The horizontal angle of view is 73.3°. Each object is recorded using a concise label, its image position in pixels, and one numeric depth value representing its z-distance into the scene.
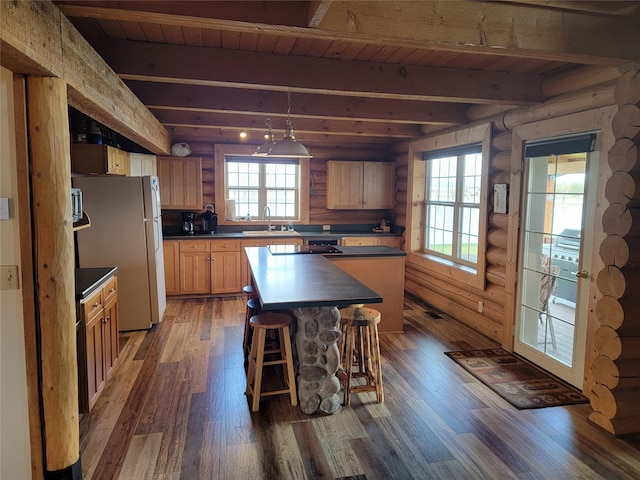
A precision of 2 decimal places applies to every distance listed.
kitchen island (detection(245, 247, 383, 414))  2.76
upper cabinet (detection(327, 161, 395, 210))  6.61
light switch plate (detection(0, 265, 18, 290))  1.98
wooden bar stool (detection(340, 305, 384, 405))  3.07
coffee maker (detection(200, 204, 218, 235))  6.25
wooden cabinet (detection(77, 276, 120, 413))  2.76
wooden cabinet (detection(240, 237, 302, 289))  6.04
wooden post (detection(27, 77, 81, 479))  2.01
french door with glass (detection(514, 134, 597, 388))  3.21
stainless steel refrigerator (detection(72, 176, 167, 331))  4.27
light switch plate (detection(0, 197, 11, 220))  1.93
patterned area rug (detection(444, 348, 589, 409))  3.11
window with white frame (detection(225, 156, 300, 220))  6.64
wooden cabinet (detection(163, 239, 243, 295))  5.85
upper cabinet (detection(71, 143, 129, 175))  3.97
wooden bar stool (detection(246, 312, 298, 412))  2.97
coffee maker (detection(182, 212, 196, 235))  6.14
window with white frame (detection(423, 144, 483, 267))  4.97
